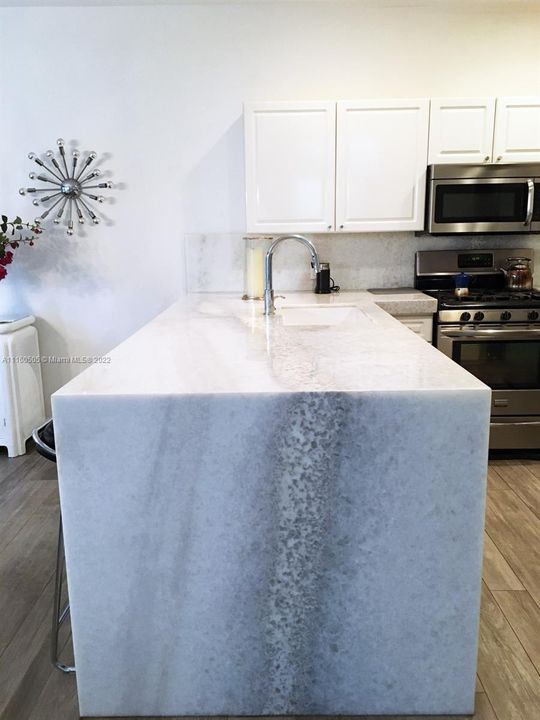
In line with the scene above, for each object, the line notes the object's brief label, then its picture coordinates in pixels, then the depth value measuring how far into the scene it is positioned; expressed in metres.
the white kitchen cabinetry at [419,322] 3.54
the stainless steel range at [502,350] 3.50
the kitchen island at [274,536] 1.53
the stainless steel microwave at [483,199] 3.56
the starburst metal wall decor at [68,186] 3.83
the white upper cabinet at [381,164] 3.50
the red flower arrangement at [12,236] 3.61
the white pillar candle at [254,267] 3.54
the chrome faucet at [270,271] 2.51
